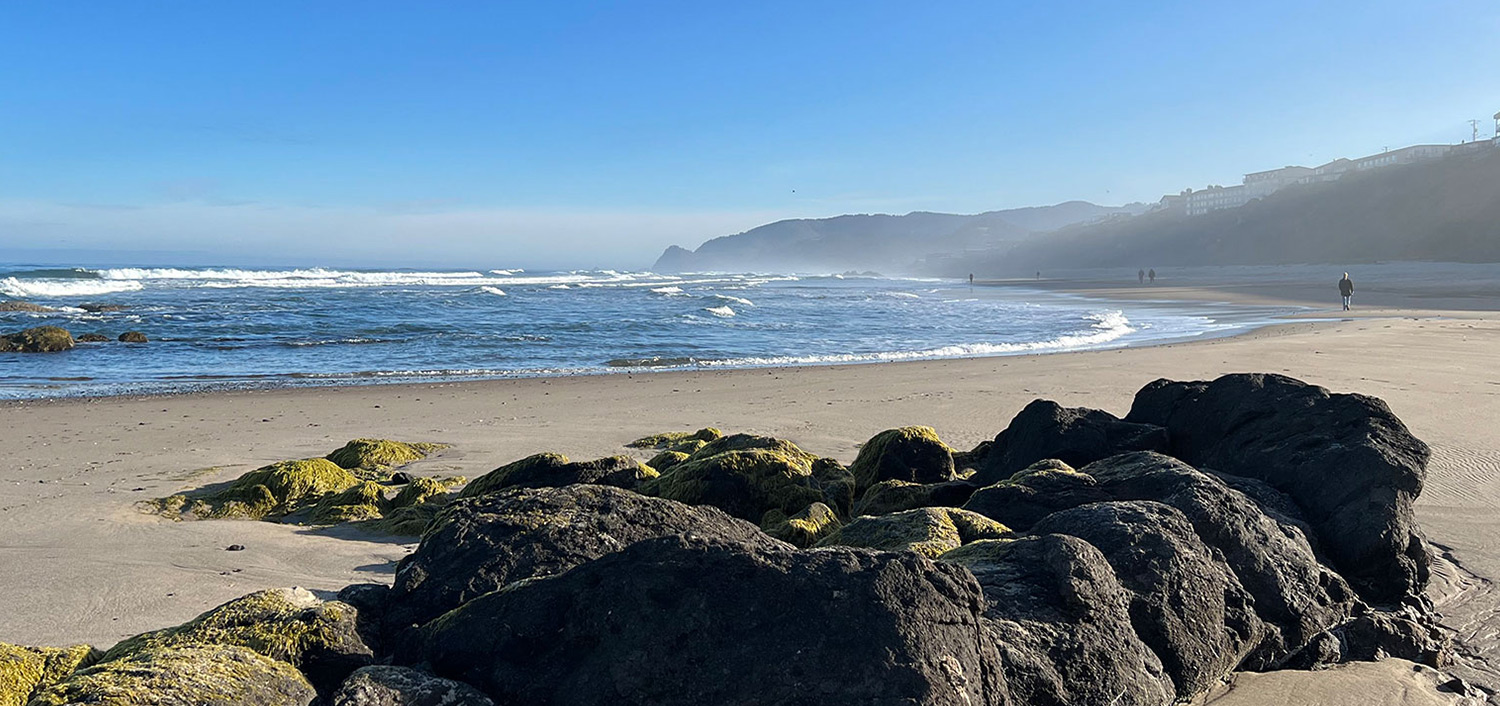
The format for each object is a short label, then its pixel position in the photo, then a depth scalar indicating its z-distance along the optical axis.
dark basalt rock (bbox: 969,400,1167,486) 5.52
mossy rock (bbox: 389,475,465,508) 6.52
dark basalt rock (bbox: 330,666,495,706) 2.27
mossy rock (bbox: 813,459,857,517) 5.76
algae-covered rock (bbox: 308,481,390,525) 6.27
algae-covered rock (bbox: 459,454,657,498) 5.66
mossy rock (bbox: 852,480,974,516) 5.27
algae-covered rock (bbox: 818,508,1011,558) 3.78
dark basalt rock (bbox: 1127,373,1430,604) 4.11
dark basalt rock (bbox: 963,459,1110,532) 4.32
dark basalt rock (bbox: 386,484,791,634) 3.01
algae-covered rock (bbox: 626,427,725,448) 8.76
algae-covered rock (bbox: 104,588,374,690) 2.64
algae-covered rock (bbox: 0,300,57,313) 31.51
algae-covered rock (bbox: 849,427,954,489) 5.94
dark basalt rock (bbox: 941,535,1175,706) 2.59
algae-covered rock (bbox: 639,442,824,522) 5.38
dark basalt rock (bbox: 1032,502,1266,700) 3.04
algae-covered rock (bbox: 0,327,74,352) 19.75
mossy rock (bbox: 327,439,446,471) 8.09
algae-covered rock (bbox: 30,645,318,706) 2.10
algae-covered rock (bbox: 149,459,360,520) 6.49
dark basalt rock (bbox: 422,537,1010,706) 2.24
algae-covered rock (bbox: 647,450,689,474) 7.05
